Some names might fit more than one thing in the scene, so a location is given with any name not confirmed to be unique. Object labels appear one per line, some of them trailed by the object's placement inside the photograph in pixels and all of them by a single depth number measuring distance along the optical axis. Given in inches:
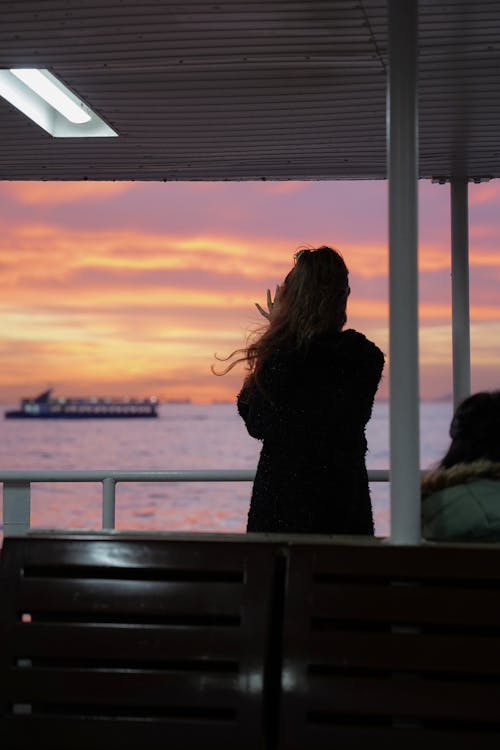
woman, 122.9
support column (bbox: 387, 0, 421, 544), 108.7
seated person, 104.5
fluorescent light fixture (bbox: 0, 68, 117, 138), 164.7
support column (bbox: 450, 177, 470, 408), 204.4
